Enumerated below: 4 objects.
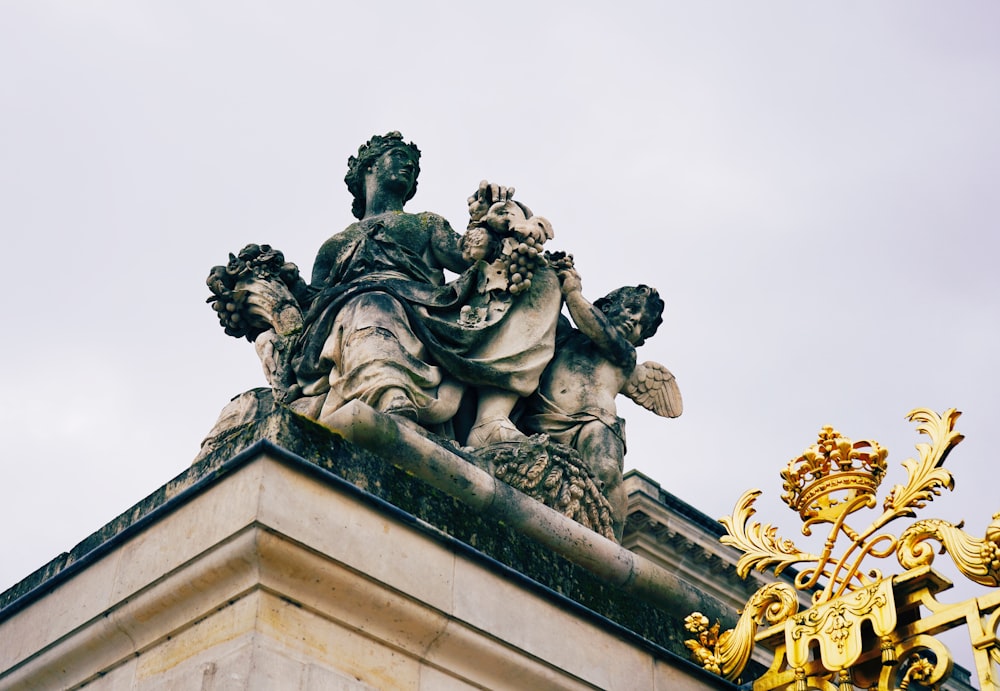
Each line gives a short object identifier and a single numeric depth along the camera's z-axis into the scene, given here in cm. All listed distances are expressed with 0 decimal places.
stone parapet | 570
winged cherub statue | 872
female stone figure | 816
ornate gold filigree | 573
